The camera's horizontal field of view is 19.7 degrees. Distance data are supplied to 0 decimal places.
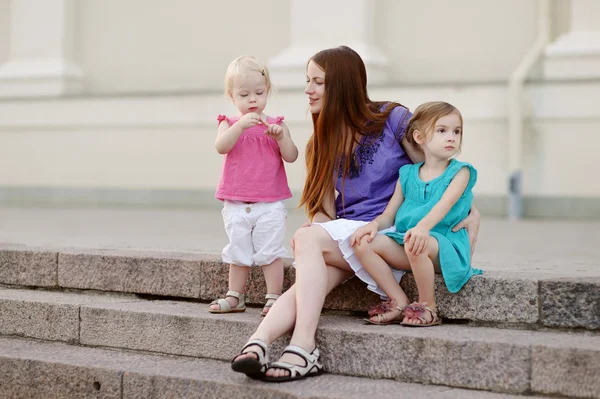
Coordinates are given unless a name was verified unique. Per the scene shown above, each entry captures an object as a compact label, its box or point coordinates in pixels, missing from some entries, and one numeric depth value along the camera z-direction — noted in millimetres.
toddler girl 7169
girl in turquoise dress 6481
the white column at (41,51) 18876
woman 6829
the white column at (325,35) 16574
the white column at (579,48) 15156
